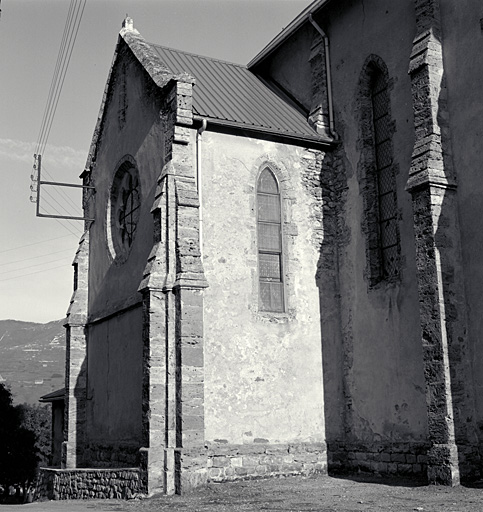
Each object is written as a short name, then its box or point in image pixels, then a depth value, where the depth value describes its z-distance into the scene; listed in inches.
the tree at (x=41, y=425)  1969.7
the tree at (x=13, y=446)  1275.2
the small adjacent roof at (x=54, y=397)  1104.9
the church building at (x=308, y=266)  523.5
